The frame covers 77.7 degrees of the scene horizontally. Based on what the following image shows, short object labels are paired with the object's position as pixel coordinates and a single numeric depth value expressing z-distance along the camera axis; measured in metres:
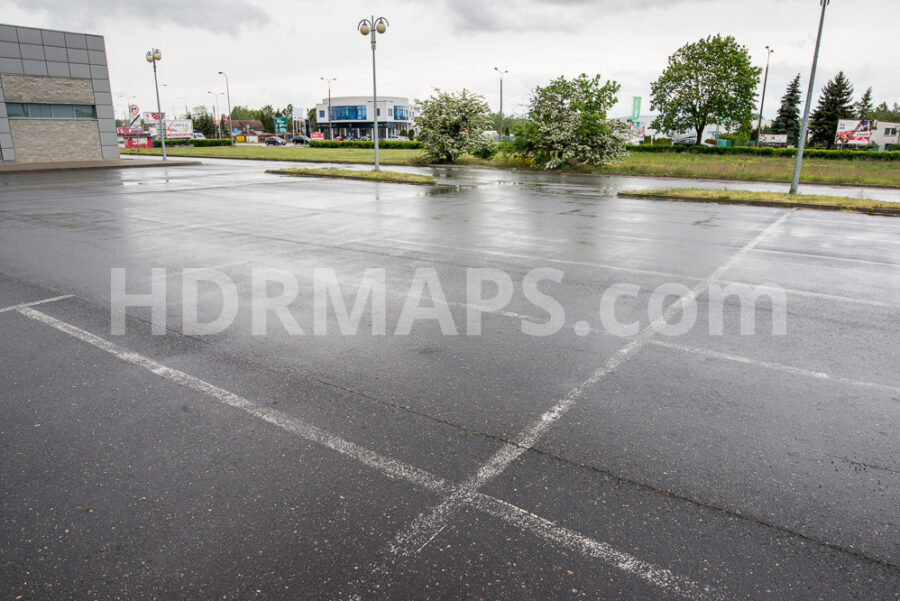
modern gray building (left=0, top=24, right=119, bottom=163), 32.19
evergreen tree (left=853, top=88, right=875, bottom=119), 86.81
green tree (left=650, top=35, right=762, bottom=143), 60.28
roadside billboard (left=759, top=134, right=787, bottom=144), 75.06
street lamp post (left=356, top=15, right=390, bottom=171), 23.86
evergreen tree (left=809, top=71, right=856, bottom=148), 70.31
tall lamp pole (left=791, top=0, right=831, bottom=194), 18.98
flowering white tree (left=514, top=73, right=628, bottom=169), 32.78
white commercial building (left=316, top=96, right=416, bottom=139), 118.94
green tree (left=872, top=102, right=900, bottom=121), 102.69
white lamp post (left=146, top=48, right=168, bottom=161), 36.06
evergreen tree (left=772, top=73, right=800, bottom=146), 75.19
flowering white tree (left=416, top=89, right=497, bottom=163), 37.44
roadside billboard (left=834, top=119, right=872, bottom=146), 47.03
